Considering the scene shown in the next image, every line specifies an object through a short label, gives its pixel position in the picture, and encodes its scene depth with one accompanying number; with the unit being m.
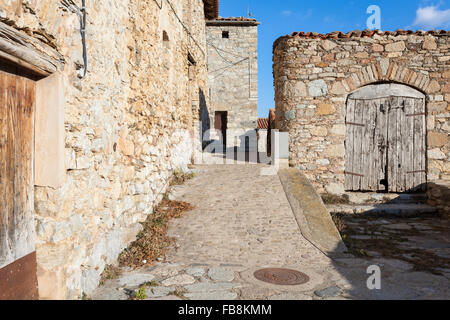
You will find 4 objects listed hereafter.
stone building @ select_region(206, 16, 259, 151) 13.92
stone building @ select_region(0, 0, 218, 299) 2.33
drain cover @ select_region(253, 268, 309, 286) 3.48
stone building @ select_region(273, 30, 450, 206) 7.16
